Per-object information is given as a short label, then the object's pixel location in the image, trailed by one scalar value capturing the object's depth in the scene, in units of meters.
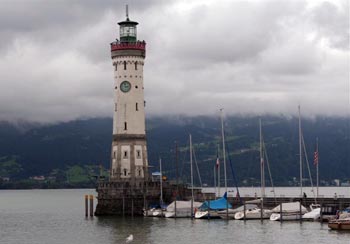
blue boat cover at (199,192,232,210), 110.88
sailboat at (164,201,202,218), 111.50
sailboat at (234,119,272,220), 105.69
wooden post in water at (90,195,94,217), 121.12
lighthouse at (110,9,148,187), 118.81
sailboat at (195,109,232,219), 109.25
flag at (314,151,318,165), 111.96
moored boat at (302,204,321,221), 101.75
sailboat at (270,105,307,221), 102.45
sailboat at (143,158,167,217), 112.31
